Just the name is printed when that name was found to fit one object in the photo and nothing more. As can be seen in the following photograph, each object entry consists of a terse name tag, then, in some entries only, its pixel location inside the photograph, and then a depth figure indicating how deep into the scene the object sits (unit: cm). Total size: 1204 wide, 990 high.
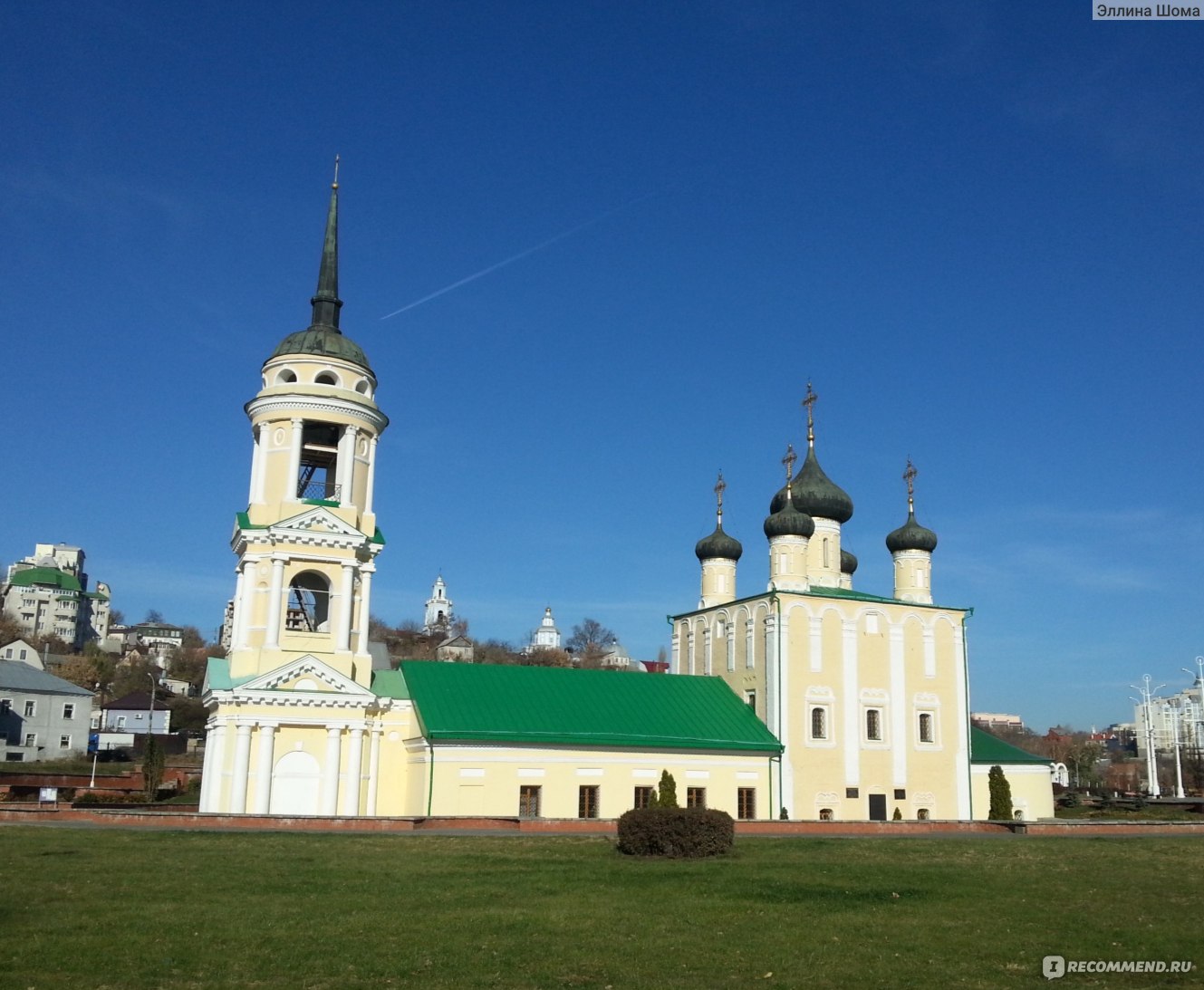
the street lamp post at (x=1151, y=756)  5975
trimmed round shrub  1988
